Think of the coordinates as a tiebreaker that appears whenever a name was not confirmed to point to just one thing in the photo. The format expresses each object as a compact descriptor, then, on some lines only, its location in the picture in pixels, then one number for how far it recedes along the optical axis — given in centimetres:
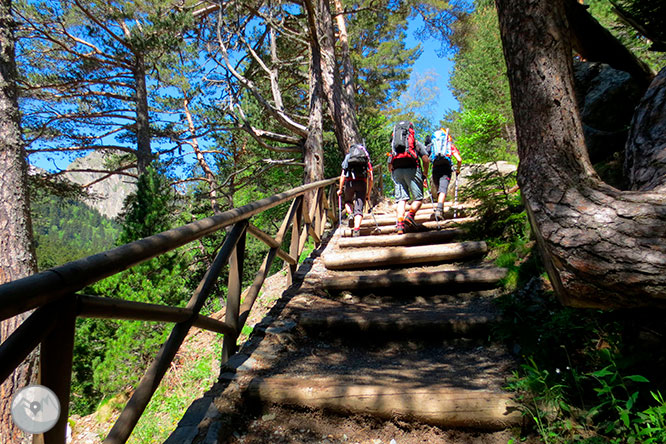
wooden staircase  193
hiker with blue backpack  600
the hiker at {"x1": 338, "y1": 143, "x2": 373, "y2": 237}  579
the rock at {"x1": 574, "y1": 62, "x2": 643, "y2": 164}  368
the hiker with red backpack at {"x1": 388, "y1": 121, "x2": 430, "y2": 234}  525
